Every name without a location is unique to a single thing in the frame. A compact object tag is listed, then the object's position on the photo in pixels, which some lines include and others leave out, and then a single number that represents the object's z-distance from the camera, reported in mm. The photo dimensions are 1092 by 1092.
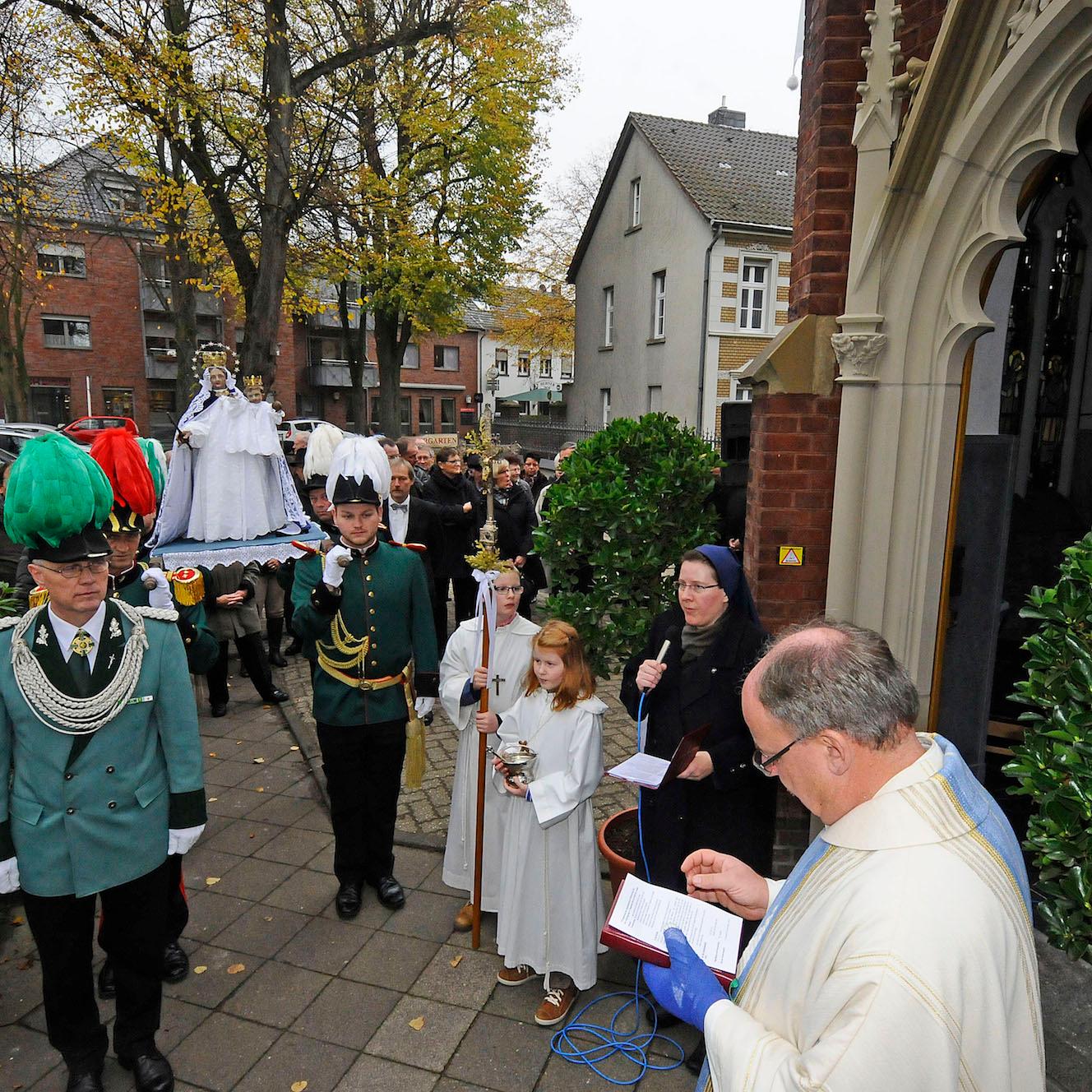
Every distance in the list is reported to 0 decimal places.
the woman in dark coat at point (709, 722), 3229
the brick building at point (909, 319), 3197
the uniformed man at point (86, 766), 2711
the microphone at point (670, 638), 3408
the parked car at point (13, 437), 15716
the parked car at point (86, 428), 22672
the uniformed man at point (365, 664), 3965
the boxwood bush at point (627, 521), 4809
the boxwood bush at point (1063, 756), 2150
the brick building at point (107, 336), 31766
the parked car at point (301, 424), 25375
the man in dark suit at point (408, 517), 7051
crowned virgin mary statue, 7012
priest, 1211
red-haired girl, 3383
